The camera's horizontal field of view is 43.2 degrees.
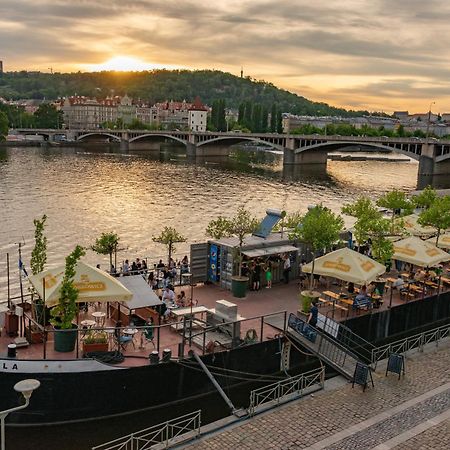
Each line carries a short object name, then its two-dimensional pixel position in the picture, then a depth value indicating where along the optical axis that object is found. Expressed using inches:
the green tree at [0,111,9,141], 5300.2
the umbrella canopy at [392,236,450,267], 914.2
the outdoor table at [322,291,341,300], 830.3
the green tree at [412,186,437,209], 1495.8
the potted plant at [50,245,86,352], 589.9
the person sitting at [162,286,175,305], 761.0
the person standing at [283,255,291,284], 915.4
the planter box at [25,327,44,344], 623.2
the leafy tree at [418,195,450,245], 1113.7
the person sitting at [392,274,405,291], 924.0
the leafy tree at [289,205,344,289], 902.6
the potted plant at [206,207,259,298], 829.2
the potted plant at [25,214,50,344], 625.4
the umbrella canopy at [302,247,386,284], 796.0
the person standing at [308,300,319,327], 726.5
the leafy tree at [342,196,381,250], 1014.4
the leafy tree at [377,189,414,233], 1460.4
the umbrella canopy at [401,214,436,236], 1194.0
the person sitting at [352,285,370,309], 820.5
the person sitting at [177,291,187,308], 770.1
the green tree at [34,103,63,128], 7071.9
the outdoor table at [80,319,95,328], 645.3
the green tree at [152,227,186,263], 1044.8
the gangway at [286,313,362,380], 701.9
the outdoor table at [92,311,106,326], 664.4
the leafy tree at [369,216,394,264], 913.5
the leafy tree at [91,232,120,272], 1008.2
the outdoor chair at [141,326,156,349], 639.1
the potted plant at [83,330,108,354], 598.2
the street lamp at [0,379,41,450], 412.2
